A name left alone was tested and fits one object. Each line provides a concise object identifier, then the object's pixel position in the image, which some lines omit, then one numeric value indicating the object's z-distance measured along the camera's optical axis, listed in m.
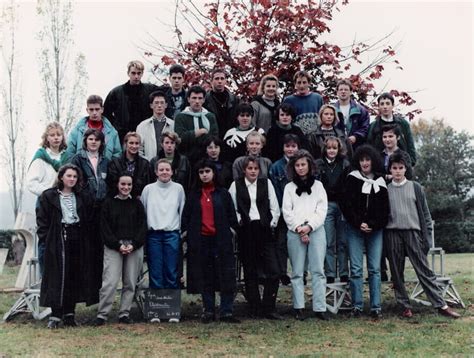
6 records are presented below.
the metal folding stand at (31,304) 7.46
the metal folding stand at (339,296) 7.51
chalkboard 7.22
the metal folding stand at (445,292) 7.93
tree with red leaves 10.83
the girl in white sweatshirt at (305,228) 7.18
